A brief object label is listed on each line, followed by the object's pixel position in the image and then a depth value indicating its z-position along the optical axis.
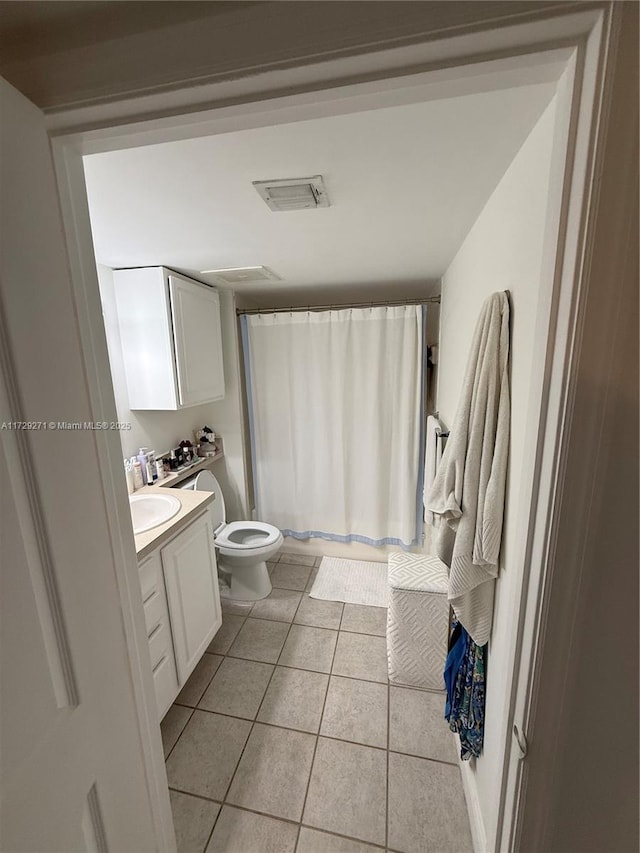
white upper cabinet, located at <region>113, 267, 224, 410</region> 1.82
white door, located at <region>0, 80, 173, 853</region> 0.47
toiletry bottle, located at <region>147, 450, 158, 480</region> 2.00
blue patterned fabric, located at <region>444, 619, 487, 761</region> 1.11
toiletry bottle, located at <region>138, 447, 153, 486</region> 1.94
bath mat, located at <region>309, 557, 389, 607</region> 2.33
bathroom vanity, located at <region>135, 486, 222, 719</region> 1.37
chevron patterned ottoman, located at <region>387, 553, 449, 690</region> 1.61
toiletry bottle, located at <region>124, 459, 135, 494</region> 1.84
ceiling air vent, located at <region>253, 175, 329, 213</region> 1.00
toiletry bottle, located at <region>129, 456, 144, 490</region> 1.87
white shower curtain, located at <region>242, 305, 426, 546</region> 2.38
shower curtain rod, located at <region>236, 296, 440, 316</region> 2.33
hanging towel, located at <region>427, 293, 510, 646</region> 0.94
